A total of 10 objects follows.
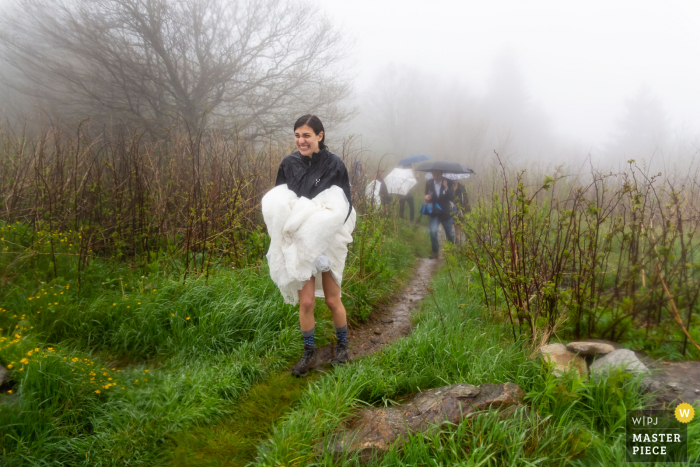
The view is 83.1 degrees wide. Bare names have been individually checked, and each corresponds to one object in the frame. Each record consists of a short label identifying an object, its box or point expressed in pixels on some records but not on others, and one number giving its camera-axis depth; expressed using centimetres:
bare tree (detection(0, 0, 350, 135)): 944
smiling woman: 263
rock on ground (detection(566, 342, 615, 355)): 254
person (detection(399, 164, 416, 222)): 974
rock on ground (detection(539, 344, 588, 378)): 241
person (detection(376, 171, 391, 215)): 751
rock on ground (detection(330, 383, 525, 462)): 202
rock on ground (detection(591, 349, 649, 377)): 228
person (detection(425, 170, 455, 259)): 774
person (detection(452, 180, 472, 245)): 743
